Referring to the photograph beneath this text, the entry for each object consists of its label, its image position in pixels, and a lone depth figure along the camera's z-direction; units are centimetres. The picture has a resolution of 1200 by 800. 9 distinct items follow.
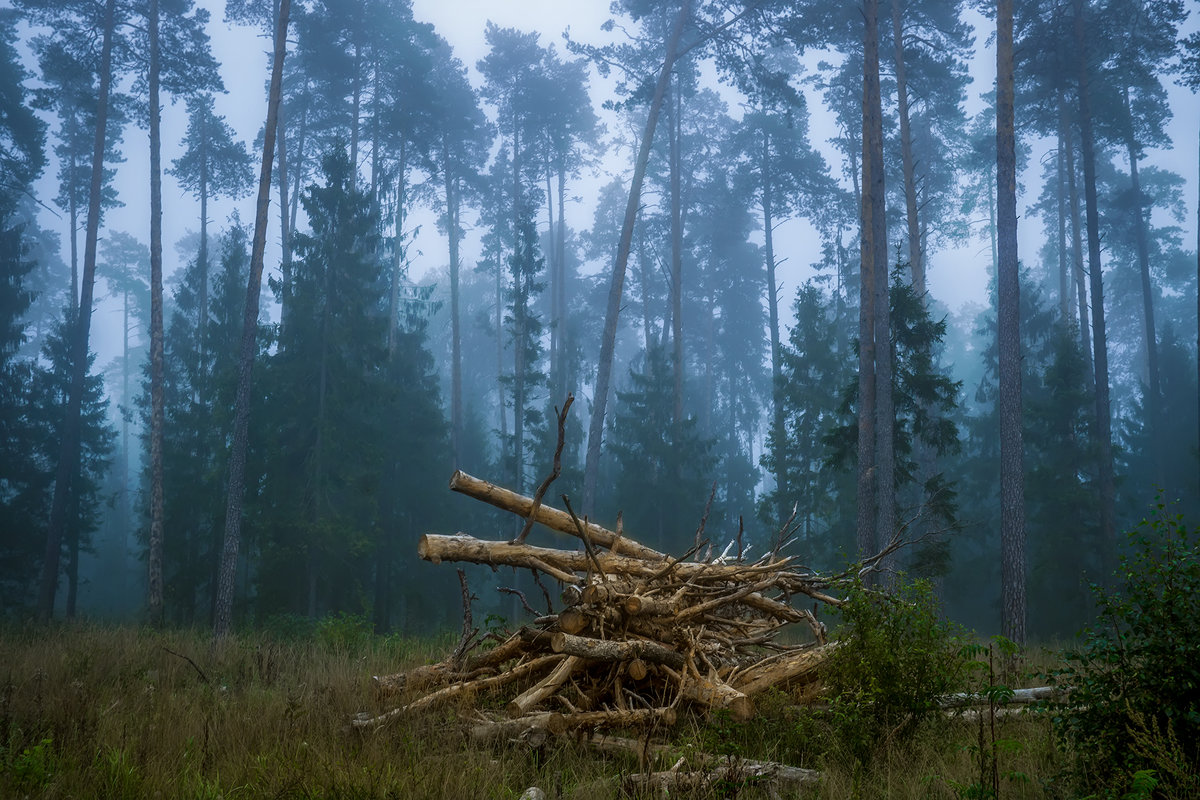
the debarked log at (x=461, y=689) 589
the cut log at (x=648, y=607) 664
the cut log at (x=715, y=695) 606
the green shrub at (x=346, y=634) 1225
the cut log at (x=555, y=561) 729
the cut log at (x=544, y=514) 761
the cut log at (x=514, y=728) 564
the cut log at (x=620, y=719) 597
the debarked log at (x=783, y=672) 688
